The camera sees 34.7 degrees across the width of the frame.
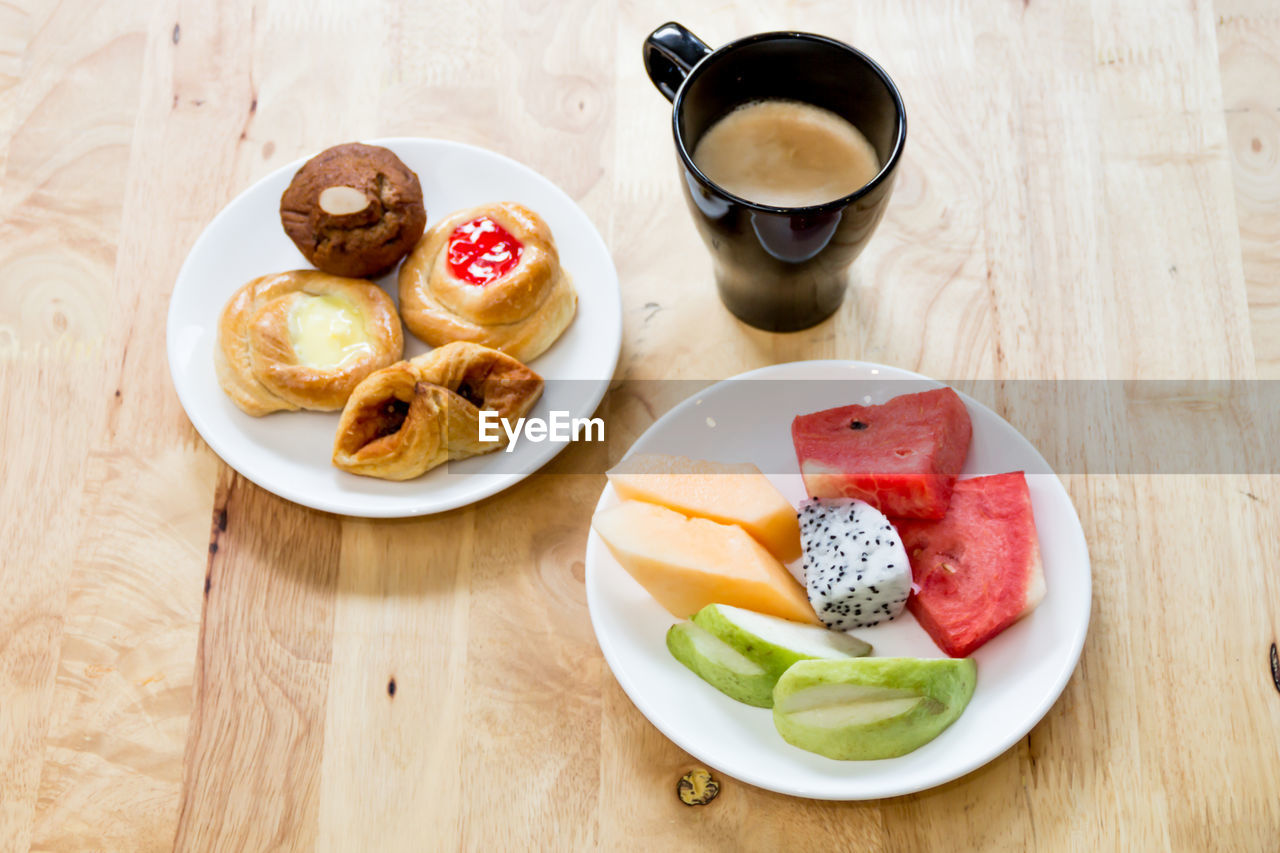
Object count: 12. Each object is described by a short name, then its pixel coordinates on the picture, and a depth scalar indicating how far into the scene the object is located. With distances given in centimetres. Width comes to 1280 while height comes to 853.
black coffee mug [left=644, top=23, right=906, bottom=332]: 81
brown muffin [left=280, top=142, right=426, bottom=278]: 86
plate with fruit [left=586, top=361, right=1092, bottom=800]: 78
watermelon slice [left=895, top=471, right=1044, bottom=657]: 80
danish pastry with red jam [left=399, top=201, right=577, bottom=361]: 86
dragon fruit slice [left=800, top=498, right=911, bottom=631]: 80
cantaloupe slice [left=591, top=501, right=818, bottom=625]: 80
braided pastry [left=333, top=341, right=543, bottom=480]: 84
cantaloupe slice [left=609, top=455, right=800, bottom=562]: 82
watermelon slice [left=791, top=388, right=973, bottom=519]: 81
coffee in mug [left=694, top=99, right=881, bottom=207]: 84
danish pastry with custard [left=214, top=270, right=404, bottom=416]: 85
